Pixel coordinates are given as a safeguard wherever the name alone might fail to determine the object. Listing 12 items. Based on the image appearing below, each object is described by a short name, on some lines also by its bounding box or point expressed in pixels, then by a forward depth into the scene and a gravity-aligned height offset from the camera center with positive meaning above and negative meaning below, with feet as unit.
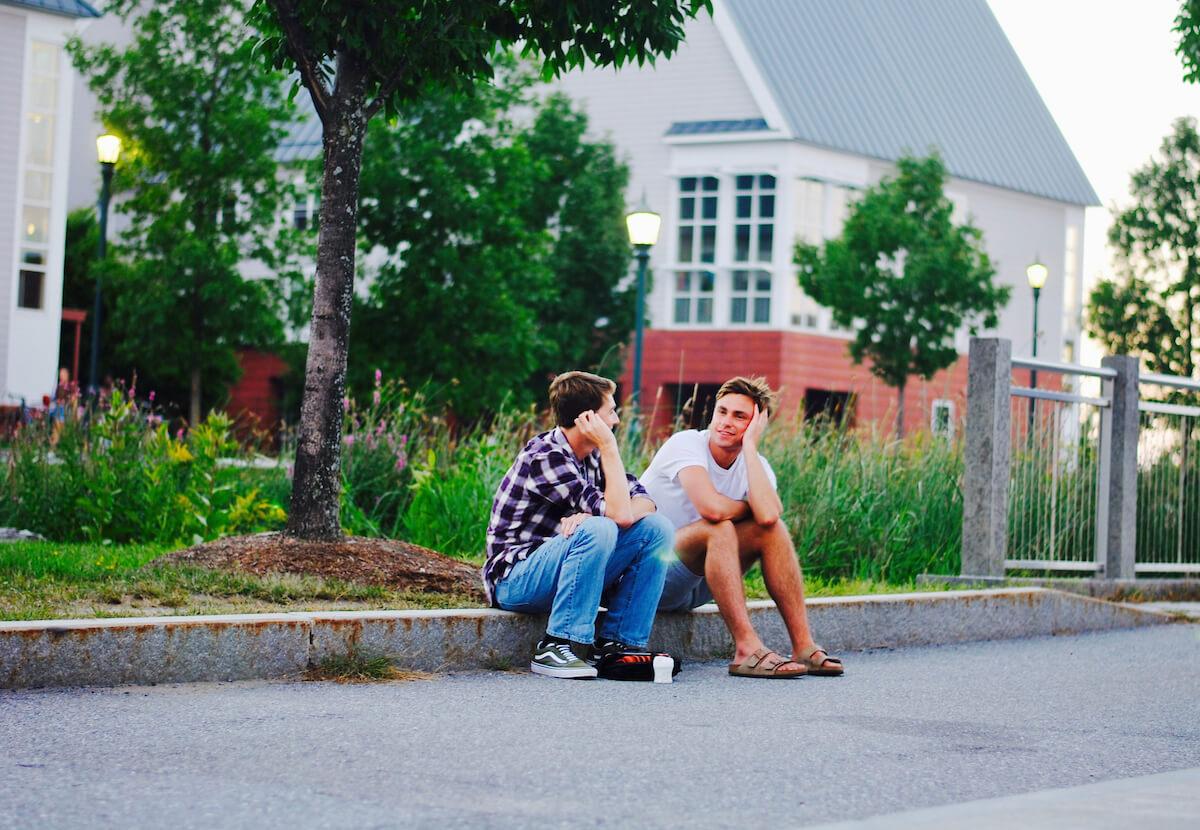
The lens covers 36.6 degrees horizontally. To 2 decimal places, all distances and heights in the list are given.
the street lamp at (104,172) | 74.59 +10.95
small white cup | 24.54 -2.82
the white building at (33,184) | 100.58 +13.85
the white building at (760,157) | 113.80 +19.90
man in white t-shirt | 25.62 -0.86
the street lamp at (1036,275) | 105.09 +11.70
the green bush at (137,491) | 37.01 -1.18
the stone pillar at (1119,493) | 41.75 -0.26
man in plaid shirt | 24.41 -1.10
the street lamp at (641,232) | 67.41 +8.48
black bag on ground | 24.45 -2.81
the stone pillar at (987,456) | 37.68 +0.40
